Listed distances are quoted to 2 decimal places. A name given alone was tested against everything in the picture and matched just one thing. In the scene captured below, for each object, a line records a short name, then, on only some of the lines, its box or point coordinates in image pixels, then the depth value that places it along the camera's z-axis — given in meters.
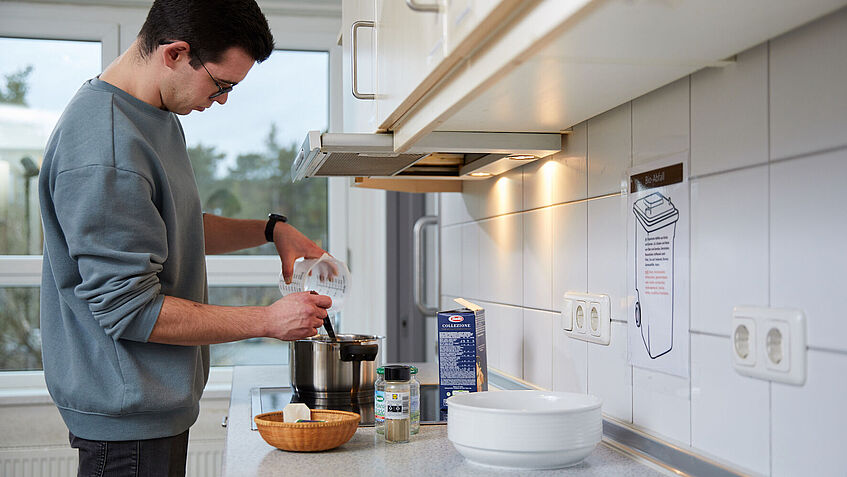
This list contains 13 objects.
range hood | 1.44
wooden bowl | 1.21
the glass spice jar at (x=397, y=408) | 1.29
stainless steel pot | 1.64
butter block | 1.30
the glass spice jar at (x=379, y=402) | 1.35
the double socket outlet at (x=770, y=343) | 0.83
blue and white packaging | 1.51
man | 1.27
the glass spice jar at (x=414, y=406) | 1.35
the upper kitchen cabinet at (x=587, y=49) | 0.71
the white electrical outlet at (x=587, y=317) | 1.31
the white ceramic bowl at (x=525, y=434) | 1.06
